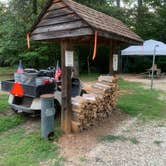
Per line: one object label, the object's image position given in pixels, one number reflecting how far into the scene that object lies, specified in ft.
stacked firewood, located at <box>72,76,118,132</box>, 10.11
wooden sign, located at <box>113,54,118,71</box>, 13.10
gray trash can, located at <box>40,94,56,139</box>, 9.22
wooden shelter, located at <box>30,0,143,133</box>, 8.86
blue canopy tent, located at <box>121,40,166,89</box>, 24.97
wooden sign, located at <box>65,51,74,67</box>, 9.48
